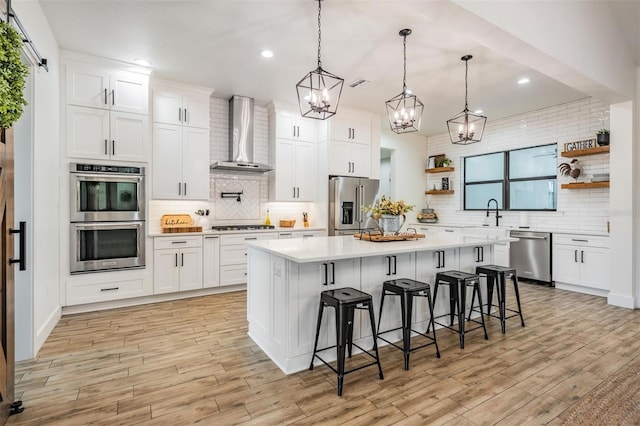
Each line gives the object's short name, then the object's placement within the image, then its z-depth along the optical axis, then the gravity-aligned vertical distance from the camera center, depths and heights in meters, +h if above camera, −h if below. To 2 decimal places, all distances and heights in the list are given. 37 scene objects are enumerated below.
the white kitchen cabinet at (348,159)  5.78 +0.97
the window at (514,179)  5.87 +0.66
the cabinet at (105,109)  3.89 +1.28
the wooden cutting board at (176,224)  4.59 -0.18
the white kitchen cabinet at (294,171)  5.64 +0.73
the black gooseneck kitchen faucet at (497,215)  6.53 +0.07
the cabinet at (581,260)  4.72 -0.72
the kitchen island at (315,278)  2.55 -0.58
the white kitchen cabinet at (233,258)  4.89 -0.69
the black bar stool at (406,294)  2.62 -0.69
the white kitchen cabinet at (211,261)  4.75 -0.72
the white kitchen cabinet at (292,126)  5.62 +1.52
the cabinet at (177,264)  4.42 -0.71
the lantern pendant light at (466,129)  3.86 +1.00
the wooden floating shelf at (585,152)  4.90 +0.95
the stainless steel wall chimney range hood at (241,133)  5.35 +1.31
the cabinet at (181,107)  4.63 +1.53
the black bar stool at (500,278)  3.40 -0.71
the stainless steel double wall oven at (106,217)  3.92 -0.06
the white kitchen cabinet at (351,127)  5.80 +1.55
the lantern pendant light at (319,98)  2.77 +1.00
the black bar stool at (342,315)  2.31 -0.75
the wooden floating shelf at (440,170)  7.29 +0.97
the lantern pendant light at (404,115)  3.33 +1.02
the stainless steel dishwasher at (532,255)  5.34 -0.71
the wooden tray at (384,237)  3.38 -0.26
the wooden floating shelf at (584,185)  4.95 +0.43
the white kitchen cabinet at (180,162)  4.62 +0.72
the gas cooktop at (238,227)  5.03 -0.24
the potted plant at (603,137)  4.82 +1.12
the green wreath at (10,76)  1.31 +0.57
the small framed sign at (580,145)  5.20 +1.10
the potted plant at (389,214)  3.50 -0.02
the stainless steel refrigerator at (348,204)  5.71 +0.15
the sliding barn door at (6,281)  1.90 -0.42
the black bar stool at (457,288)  3.05 -0.73
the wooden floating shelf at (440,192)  7.36 +0.48
